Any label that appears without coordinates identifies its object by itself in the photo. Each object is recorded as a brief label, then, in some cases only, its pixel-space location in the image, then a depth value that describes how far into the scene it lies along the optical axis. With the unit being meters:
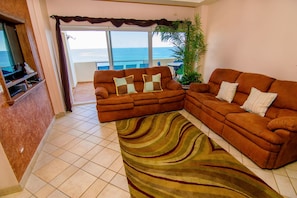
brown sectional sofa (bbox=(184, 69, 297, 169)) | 1.71
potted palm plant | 3.84
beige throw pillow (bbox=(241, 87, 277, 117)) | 2.20
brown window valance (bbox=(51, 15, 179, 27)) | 3.27
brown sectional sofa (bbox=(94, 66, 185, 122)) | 2.97
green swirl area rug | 1.57
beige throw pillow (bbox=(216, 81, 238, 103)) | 2.79
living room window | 4.07
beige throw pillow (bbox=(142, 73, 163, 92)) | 3.49
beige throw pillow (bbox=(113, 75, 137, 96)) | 3.30
